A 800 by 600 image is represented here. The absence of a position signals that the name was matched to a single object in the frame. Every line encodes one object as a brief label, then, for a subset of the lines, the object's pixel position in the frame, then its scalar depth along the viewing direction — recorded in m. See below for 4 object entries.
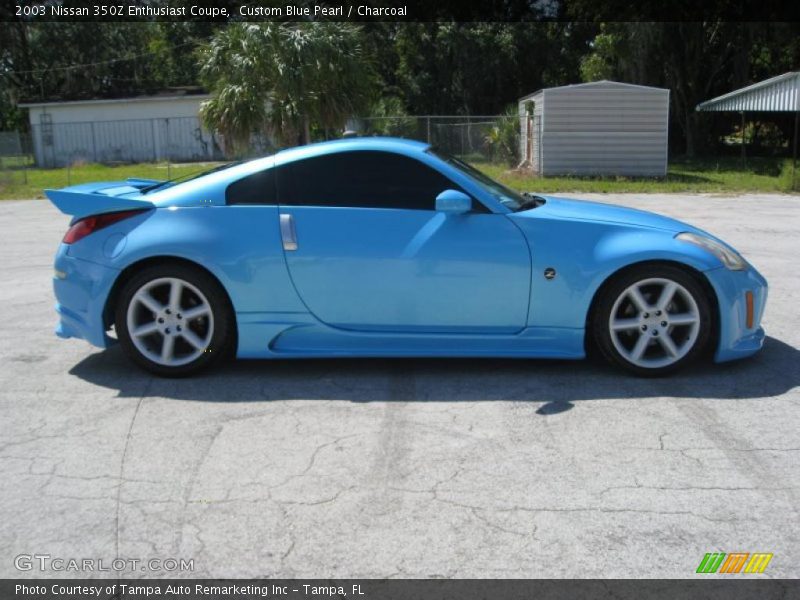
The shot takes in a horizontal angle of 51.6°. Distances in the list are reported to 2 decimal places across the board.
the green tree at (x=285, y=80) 19.23
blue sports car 5.00
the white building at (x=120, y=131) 34.91
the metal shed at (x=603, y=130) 23.41
